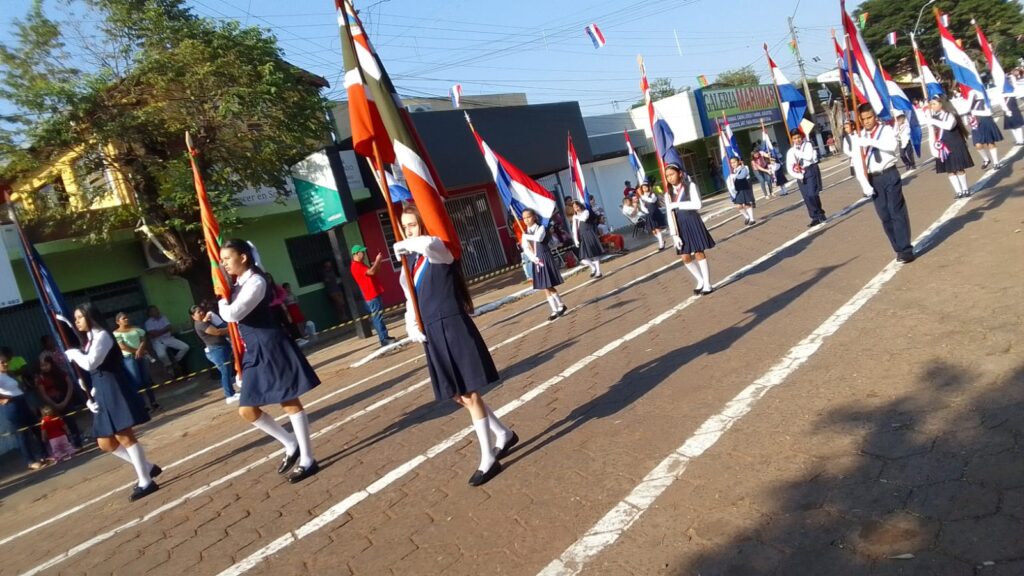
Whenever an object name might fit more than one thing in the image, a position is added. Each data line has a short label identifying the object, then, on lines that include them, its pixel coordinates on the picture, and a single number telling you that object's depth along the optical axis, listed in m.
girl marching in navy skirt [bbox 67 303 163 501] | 6.31
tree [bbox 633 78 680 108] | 58.66
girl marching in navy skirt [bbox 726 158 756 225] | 17.44
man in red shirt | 11.90
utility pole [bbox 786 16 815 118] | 37.65
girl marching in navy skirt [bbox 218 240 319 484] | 5.51
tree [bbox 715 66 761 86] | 58.97
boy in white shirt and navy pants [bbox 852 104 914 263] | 7.98
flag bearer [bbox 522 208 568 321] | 11.07
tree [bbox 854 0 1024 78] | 56.31
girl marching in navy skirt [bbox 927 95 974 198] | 11.86
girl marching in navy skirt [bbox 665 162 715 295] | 9.38
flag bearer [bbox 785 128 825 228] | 13.74
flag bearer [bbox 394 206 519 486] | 4.73
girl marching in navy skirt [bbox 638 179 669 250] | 17.80
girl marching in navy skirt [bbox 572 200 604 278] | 14.78
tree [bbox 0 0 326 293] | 13.12
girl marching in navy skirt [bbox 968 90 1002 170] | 13.88
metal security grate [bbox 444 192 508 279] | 23.28
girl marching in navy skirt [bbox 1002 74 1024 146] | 17.44
